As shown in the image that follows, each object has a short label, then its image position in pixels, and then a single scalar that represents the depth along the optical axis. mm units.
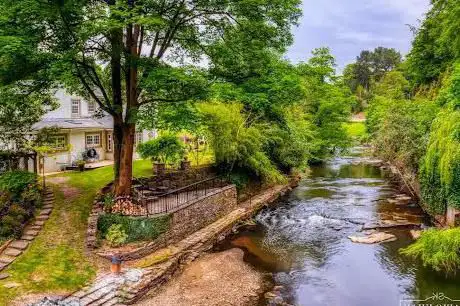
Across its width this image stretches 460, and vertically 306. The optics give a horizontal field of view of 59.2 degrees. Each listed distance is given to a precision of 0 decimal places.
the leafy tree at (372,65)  122438
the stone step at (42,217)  18478
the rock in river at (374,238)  21531
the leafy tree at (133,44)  15859
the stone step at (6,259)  14911
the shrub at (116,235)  17375
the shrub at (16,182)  18500
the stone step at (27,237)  16781
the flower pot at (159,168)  26055
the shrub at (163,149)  27547
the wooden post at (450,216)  20750
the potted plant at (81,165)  27789
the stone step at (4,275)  13939
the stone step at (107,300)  13239
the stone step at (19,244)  16078
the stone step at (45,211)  19072
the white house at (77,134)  28156
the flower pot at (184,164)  26891
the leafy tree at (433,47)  34000
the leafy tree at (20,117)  20562
